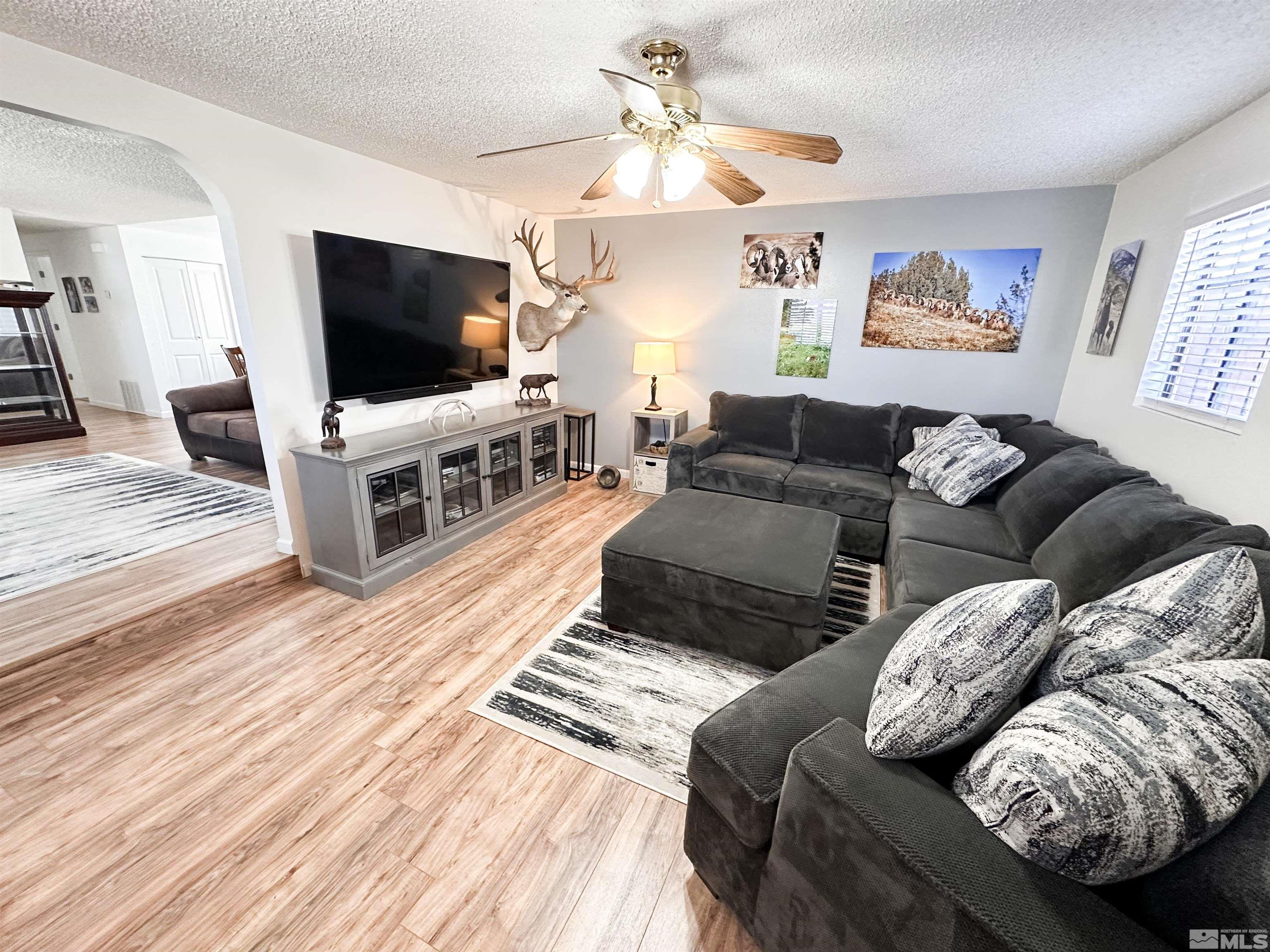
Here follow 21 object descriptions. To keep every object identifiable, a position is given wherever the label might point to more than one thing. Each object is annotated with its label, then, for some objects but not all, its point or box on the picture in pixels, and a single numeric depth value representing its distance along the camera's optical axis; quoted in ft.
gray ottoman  6.31
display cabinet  15.65
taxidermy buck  12.84
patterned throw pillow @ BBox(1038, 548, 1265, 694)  2.80
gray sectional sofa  2.19
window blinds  5.66
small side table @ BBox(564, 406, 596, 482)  14.18
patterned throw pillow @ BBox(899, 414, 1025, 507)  8.85
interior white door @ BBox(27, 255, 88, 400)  20.15
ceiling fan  5.06
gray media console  8.11
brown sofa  13.34
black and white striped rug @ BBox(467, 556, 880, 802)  5.55
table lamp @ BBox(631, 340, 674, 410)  12.76
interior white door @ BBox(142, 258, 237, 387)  18.94
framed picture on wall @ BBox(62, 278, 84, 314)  19.79
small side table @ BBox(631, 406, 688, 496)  13.47
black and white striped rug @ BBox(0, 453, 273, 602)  8.56
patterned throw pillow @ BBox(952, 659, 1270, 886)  2.12
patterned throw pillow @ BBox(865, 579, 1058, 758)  2.86
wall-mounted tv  8.46
